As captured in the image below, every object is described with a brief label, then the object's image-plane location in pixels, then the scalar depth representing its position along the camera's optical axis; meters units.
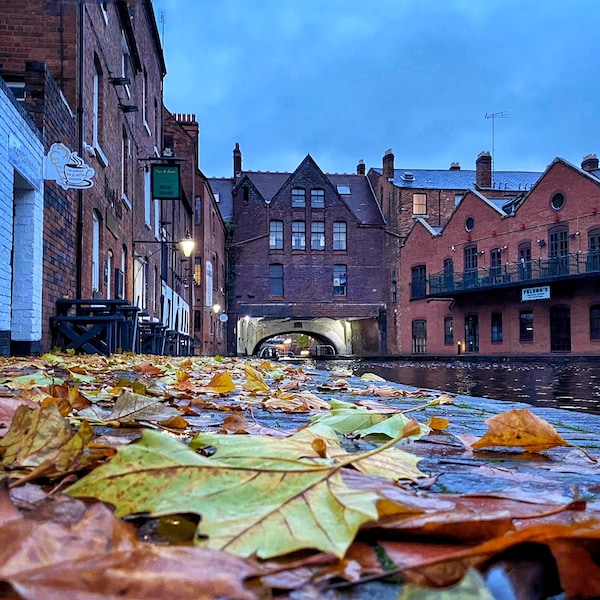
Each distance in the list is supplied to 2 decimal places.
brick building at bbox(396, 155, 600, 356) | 28.38
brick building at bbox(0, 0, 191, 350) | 8.97
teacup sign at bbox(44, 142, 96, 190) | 8.55
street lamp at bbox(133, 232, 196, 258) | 17.81
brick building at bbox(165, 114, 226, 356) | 28.97
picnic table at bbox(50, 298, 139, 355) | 9.03
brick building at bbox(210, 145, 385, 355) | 40.50
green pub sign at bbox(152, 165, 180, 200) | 16.36
